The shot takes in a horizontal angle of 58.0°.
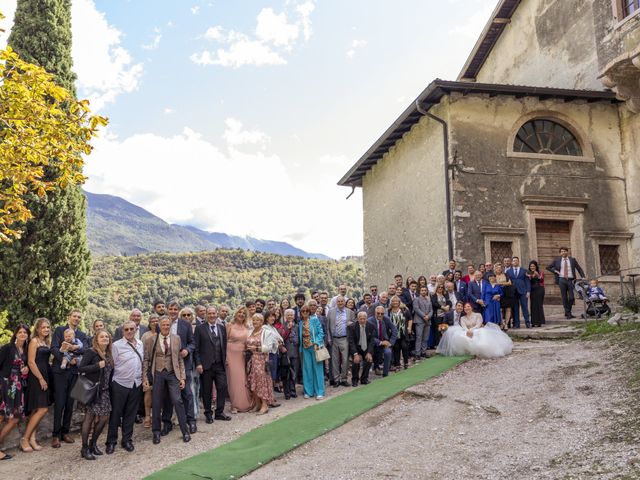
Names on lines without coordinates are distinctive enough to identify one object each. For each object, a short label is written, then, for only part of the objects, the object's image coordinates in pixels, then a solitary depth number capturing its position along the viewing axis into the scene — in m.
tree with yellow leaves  7.16
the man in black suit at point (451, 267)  13.20
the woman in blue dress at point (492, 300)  12.28
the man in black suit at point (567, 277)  13.05
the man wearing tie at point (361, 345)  10.83
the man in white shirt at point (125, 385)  8.09
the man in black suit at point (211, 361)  9.28
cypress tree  14.27
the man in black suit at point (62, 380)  8.37
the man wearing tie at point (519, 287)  12.57
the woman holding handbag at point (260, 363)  9.70
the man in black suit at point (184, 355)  8.69
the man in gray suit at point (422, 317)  11.74
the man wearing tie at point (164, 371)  8.34
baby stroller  12.12
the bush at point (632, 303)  11.29
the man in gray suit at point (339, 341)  11.00
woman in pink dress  9.95
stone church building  14.73
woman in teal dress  10.38
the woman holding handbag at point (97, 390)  7.89
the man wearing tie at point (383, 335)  11.03
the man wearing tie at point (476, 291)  12.19
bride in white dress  10.48
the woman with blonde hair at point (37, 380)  8.12
